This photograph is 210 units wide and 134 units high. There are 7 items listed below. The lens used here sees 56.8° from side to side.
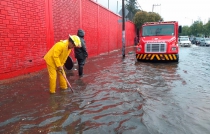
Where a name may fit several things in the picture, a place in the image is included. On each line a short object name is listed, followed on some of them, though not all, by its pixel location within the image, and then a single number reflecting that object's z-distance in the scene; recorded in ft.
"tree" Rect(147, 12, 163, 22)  117.23
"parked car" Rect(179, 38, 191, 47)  95.29
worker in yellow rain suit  15.96
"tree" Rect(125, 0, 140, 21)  152.14
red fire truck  35.40
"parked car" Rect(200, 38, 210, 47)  101.86
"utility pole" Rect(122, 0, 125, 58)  50.42
